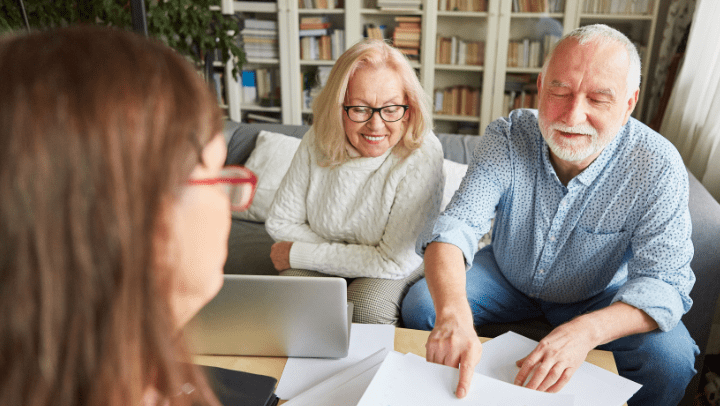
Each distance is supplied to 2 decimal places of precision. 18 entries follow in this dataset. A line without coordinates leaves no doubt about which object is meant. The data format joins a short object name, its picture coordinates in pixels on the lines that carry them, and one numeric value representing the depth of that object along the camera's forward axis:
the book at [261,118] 3.82
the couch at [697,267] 1.37
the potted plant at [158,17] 2.15
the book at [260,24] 3.55
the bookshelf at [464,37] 3.16
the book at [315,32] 3.54
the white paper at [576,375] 0.79
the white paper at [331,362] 0.85
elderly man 1.01
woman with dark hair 0.32
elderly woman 1.36
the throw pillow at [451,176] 1.83
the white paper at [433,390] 0.71
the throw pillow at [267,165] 2.09
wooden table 0.90
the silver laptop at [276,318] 0.84
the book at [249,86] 3.74
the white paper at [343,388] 0.77
